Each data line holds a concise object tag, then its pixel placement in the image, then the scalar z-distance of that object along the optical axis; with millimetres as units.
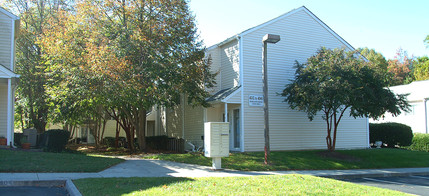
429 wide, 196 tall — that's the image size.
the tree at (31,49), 22750
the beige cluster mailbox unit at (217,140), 12070
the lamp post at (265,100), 13516
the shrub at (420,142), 22719
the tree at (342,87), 14617
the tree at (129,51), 15055
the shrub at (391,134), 22906
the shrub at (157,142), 22531
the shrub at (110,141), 26702
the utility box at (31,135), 19141
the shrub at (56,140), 15617
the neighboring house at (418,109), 25203
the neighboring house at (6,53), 16375
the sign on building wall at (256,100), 17578
